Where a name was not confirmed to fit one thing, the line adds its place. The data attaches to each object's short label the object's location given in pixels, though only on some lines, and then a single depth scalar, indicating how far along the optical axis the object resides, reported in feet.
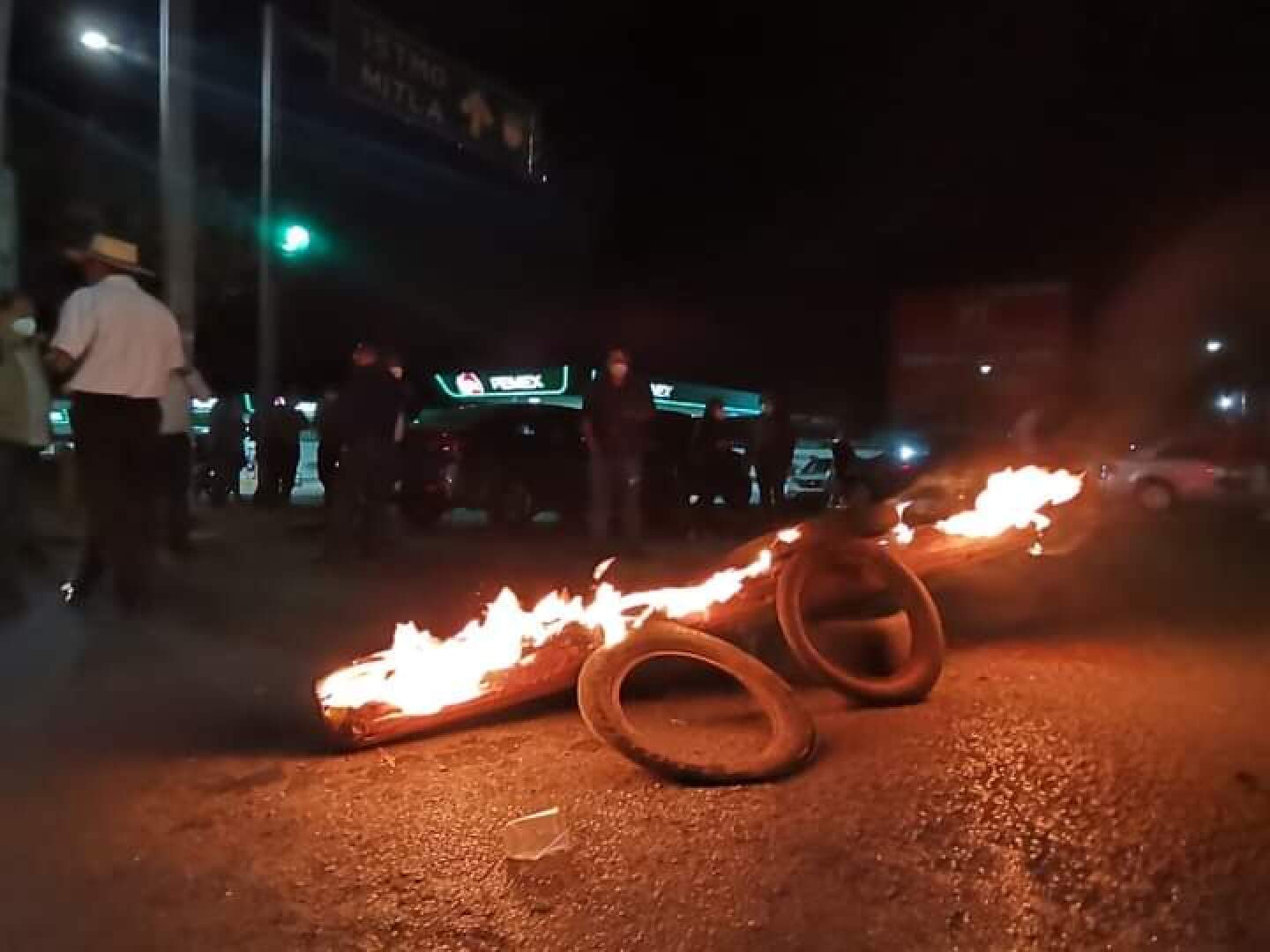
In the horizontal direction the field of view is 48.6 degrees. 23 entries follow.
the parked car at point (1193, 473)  75.36
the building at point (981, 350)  79.25
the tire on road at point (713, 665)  16.53
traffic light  55.21
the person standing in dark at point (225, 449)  59.16
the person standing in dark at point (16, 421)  26.02
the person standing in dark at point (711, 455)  52.49
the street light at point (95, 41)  47.01
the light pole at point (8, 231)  31.76
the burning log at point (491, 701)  17.81
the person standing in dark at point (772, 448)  54.95
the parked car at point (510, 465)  50.34
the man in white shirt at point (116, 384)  24.23
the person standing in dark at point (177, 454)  30.17
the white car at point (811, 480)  65.05
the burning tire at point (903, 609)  20.02
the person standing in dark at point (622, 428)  37.96
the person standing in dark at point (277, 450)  58.54
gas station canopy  81.25
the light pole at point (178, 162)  39.17
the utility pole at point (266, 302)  57.72
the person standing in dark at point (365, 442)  35.14
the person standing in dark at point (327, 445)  37.27
